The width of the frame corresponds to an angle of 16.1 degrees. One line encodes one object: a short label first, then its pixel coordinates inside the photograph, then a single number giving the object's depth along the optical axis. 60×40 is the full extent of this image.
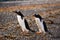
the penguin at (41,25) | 6.92
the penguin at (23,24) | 7.18
